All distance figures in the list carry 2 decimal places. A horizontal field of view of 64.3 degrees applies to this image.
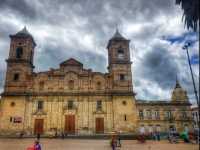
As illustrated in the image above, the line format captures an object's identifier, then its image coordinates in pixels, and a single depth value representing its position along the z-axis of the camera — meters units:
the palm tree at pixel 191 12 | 5.90
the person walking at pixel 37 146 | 8.25
